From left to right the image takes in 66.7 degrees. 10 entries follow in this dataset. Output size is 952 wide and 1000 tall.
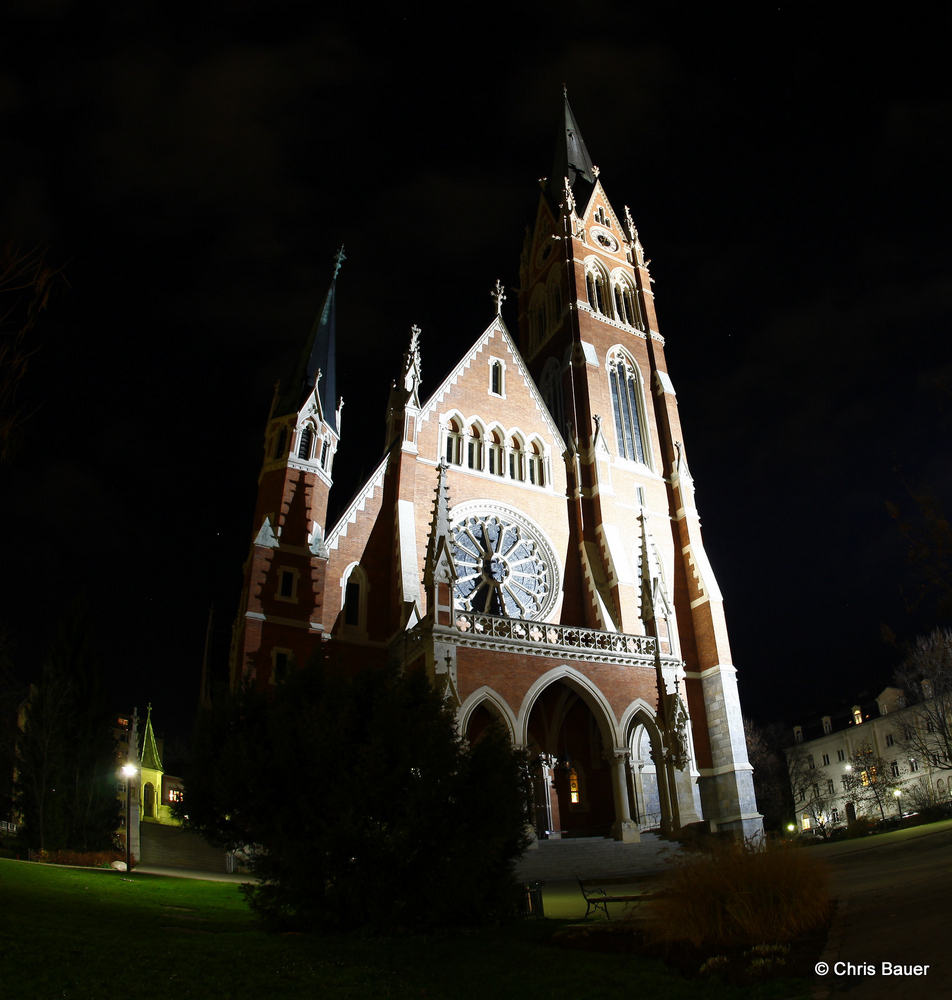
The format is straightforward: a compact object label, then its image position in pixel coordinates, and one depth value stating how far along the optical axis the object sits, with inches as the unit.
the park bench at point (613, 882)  608.8
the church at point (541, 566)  832.3
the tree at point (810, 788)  2130.9
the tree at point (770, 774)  2006.6
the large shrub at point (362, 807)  393.7
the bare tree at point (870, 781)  1747.0
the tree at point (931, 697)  1416.1
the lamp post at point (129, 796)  826.2
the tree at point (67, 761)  970.1
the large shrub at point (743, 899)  307.0
